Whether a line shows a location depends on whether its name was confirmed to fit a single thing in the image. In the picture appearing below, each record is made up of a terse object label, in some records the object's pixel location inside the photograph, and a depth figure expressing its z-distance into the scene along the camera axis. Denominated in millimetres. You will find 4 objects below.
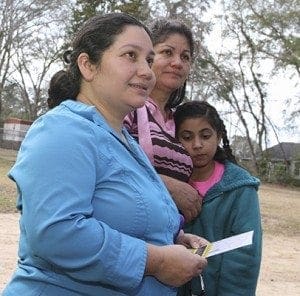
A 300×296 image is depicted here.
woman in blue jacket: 1354
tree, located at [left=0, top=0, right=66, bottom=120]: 29438
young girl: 2127
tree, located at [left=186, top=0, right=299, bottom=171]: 33656
